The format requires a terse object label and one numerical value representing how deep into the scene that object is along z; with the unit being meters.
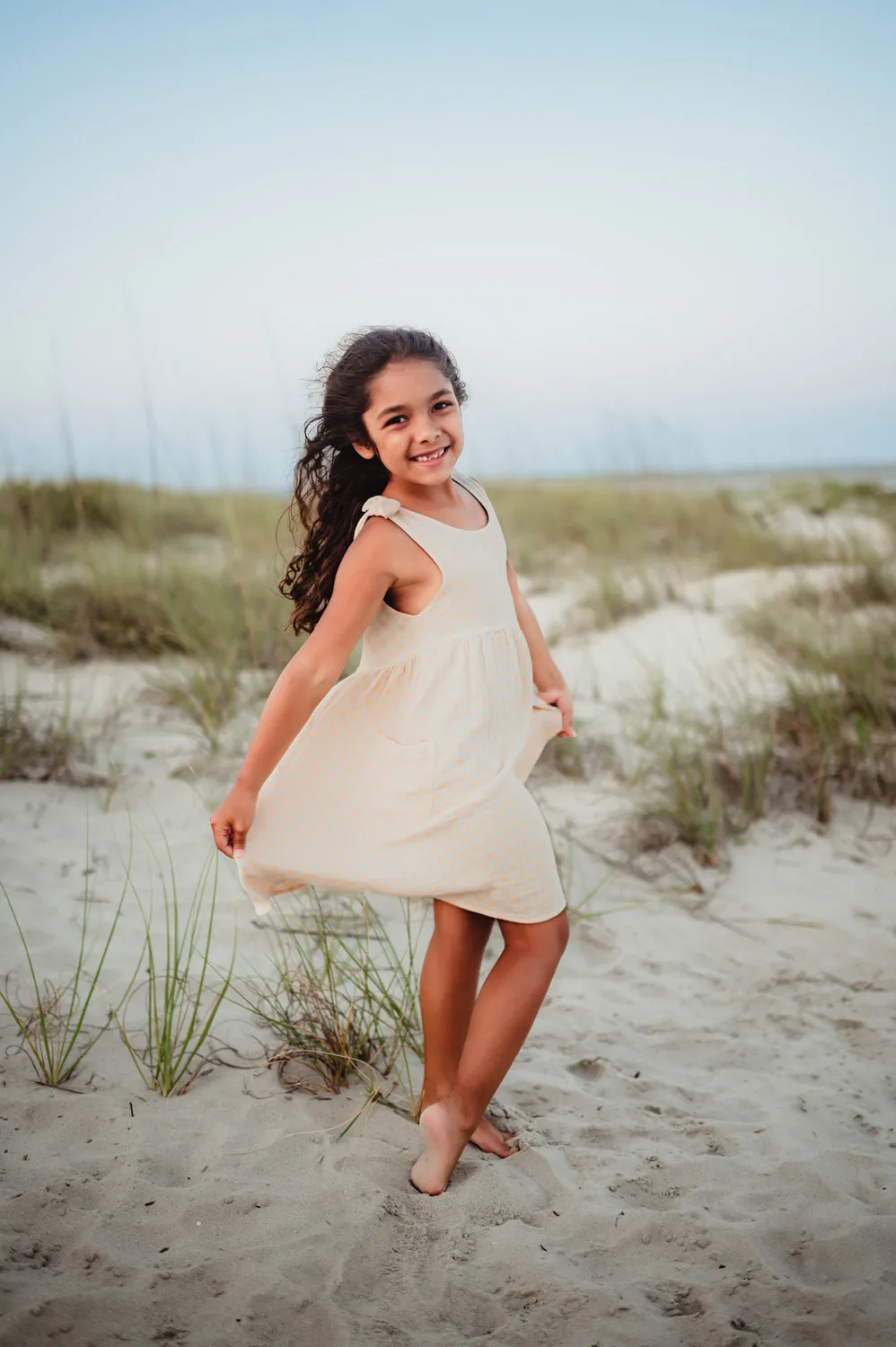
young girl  1.88
